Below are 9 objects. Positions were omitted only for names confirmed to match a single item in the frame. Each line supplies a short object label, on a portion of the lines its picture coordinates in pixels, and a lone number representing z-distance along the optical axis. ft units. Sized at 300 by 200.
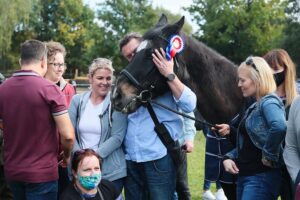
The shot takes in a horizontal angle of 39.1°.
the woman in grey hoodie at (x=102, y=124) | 10.79
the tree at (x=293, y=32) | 111.65
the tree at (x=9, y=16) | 101.50
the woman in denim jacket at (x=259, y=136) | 9.29
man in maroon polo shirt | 9.79
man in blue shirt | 10.30
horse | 10.64
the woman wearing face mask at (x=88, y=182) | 10.27
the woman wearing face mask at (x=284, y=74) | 10.66
